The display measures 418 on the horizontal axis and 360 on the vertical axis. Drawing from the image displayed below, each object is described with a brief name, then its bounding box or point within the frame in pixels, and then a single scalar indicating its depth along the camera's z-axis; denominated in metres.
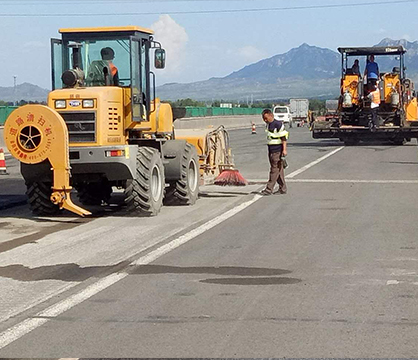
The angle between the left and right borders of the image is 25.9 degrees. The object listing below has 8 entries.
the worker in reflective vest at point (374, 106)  35.12
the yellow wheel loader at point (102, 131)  13.62
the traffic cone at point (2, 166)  24.83
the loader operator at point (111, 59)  14.73
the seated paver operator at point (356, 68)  36.78
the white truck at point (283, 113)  79.44
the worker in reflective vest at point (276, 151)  17.66
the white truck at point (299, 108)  88.21
